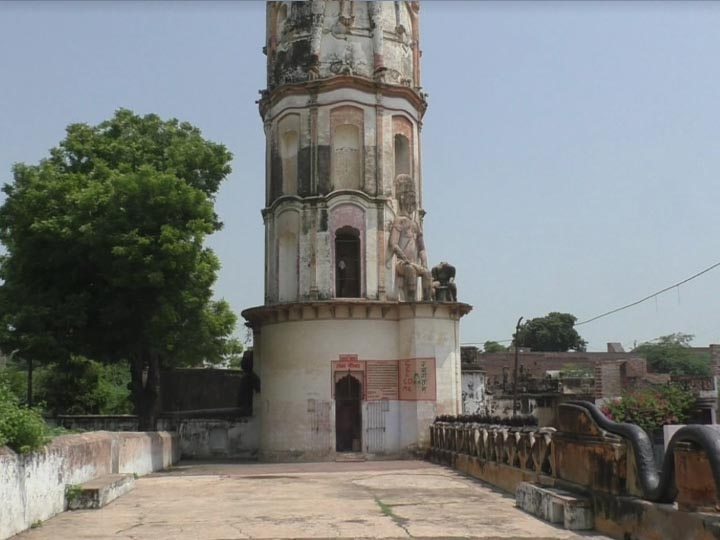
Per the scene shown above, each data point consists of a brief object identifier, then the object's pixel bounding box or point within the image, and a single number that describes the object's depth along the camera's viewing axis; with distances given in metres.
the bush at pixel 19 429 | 9.68
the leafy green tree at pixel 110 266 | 22.69
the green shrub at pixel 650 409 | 16.41
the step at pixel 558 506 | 9.50
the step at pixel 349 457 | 25.55
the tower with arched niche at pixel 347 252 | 26.23
